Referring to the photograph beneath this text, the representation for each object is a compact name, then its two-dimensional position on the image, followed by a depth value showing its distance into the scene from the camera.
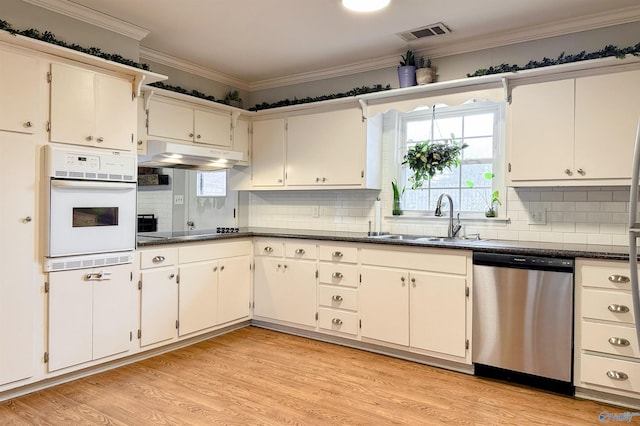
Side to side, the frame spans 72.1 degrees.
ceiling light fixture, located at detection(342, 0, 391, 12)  2.91
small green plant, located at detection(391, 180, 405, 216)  4.16
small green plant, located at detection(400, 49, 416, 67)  3.79
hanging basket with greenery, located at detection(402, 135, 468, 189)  3.71
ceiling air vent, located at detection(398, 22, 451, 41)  3.38
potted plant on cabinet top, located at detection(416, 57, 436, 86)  3.69
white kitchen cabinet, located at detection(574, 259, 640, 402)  2.62
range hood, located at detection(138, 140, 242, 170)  3.60
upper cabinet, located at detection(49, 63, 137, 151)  2.83
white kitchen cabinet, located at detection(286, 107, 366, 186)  4.05
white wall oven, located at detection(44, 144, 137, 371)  2.80
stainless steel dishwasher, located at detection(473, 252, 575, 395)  2.81
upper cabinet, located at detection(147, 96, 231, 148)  3.75
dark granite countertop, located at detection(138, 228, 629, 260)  2.80
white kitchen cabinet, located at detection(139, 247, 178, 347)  3.34
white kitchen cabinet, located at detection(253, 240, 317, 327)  3.94
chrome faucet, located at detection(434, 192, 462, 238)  3.74
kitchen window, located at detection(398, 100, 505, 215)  3.76
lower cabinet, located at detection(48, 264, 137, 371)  2.82
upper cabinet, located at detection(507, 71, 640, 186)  2.89
